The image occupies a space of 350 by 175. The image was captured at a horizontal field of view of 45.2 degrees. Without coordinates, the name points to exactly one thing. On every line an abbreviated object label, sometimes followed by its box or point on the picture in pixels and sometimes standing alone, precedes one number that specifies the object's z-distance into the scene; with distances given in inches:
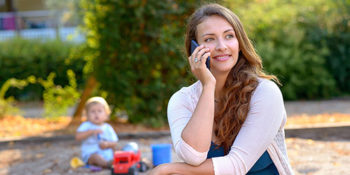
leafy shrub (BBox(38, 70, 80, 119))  285.6
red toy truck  147.4
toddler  168.2
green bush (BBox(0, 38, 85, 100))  446.0
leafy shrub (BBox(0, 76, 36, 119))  307.6
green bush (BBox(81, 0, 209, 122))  235.8
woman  85.1
